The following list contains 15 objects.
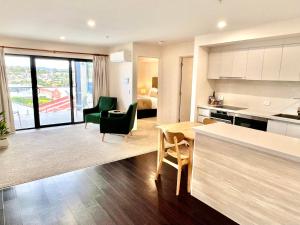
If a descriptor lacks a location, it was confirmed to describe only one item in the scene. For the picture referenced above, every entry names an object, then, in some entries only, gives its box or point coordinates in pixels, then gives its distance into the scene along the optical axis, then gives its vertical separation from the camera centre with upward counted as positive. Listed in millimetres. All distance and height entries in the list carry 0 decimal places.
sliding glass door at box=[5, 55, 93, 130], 5406 -229
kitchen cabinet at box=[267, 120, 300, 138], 3105 -660
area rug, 3152 -1375
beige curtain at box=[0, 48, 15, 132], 4859 -467
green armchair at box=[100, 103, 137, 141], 4598 -940
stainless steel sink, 3294 -495
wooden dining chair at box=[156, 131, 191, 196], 2504 -915
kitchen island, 1728 -873
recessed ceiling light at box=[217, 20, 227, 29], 3230 +1023
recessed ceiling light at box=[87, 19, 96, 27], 3419 +1044
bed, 7168 -861
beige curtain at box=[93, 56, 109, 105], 6328 +180
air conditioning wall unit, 5414 +733
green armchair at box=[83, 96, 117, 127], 5848 -709
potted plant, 4090 -1164
